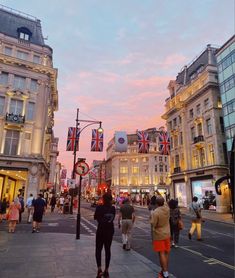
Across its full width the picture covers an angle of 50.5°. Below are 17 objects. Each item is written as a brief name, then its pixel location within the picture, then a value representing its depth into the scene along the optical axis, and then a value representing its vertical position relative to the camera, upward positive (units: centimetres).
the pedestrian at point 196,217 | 1150 -58
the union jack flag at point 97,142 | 2132 +514
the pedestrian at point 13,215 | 1291 -65
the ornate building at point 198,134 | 3397 +1055
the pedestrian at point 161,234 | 572 -69
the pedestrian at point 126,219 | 925 -58
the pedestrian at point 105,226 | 588 -53
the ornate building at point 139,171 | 8131 +1060
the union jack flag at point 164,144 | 2791 +651
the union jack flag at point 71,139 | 2188 +542
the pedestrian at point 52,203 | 2977 -12
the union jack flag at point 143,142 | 2495 +603
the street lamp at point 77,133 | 2047 +584
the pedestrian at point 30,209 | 1770 -50
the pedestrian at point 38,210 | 1315 -42
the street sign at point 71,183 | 2103 +162
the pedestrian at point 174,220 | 991 -62
